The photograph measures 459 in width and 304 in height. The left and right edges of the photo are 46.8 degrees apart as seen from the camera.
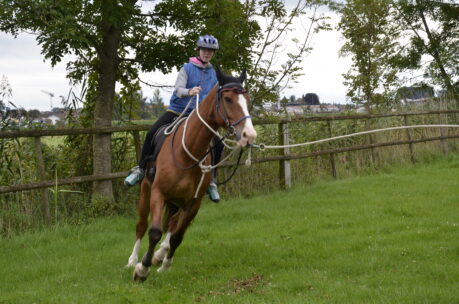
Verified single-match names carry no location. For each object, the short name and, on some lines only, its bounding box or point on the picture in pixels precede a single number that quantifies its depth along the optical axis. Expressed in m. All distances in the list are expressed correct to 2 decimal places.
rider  7.02
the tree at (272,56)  12.22
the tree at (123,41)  9.16
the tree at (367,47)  23.50
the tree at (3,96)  9.94
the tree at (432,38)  24.19
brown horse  5.97
